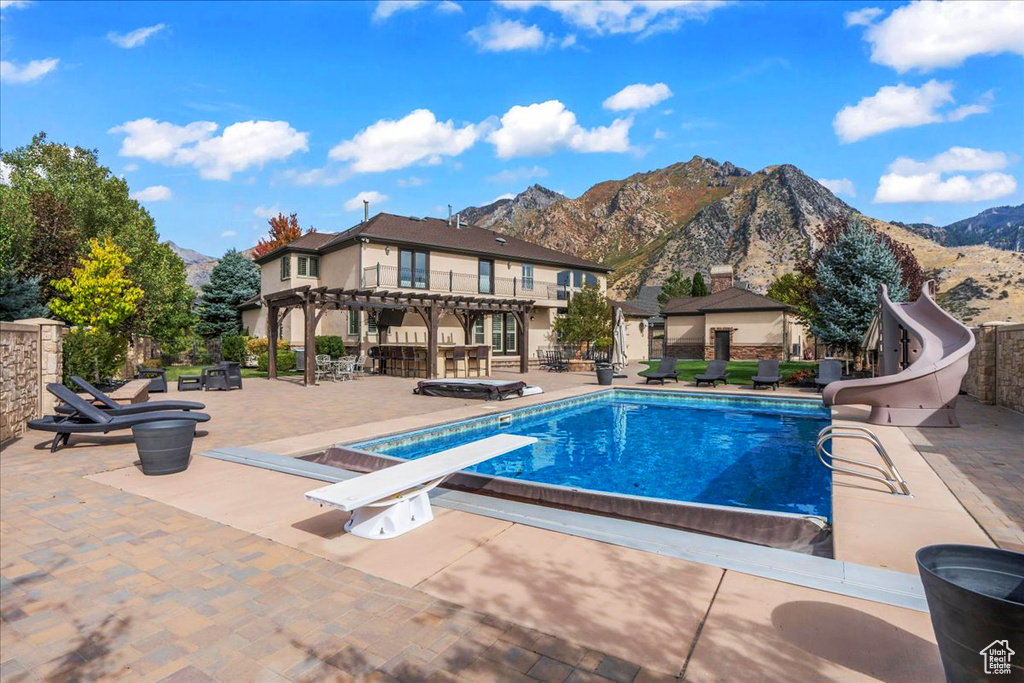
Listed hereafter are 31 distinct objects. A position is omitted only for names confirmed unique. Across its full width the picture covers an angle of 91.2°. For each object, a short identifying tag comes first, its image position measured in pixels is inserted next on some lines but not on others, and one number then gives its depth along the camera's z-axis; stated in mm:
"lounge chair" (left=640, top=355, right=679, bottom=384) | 17500
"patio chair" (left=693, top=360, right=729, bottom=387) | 16828
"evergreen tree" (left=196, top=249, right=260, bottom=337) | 33544
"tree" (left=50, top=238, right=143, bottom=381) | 17000
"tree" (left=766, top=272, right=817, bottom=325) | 24172
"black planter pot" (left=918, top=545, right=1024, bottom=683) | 1671
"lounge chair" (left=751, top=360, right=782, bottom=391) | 15867
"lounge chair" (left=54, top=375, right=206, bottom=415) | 7863
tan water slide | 9164
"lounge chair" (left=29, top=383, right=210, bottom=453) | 6980
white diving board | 3781
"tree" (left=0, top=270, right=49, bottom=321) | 15555
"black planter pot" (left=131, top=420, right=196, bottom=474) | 5754
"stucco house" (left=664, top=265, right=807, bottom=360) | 29359
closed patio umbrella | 19562
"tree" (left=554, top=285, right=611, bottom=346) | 24734
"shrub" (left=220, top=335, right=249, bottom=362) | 24578
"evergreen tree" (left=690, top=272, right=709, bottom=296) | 50469
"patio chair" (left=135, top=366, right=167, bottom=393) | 13845
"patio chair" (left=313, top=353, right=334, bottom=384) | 18750
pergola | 17109
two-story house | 23812
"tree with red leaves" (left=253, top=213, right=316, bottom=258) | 47812
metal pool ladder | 5230
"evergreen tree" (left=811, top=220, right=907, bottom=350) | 17266
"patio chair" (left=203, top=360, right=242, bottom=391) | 15172
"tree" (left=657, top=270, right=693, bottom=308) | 59644
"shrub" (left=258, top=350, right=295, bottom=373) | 21906
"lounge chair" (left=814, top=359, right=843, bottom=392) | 15039
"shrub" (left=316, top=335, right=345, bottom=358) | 23656
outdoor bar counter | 19438
